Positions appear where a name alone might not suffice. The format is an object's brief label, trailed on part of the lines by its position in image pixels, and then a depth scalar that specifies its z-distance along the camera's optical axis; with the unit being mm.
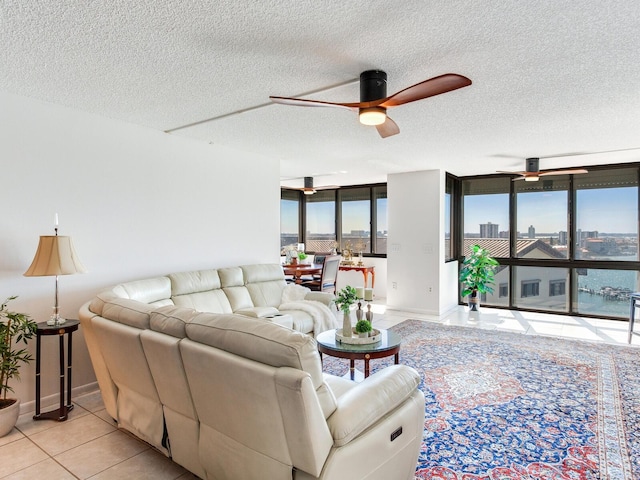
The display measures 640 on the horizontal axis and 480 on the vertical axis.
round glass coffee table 3051
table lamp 2834
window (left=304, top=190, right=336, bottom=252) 9164
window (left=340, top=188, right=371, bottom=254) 8695
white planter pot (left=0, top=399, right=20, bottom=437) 2695
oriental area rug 2379
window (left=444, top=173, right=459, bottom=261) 7008
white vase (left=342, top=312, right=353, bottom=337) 3313
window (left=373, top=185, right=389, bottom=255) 8469
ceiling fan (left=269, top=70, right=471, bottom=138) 2100
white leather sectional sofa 1570
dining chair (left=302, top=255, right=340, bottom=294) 6289
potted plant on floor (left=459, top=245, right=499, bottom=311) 6762
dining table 6195
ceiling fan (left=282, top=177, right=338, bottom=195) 7566
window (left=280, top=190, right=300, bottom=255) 9172
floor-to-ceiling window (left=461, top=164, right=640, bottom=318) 6262
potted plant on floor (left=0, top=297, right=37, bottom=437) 2693
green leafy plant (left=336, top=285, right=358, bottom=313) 3409
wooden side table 2857
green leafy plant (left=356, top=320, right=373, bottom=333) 3324
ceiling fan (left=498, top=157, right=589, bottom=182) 5521
